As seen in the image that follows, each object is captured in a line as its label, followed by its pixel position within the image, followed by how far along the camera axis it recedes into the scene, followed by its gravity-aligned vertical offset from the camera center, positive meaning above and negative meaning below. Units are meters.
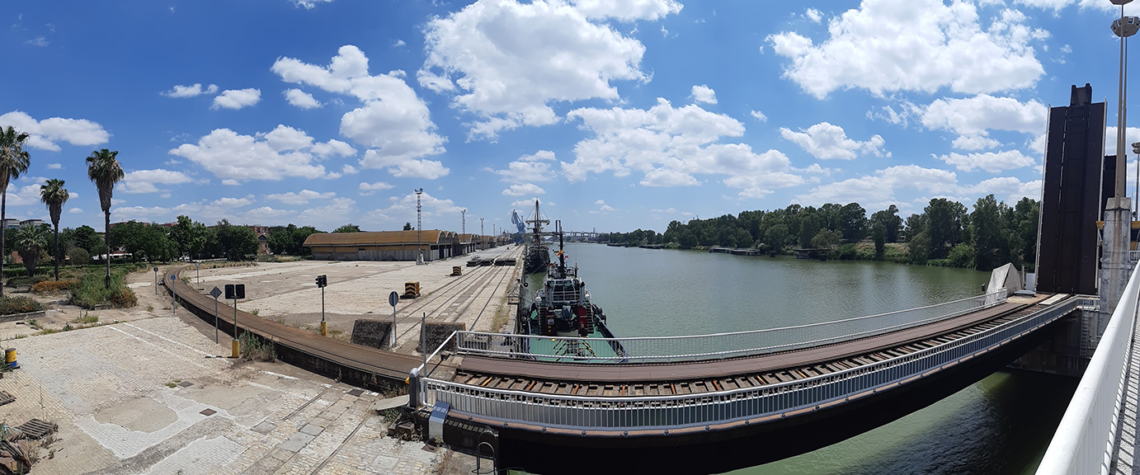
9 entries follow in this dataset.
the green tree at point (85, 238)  69.50 -1.11
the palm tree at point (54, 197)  33.78 +2.53
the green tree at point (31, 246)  40.56 -1.39
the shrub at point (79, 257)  58.16 -3.33
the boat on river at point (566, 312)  25.36 -4.37
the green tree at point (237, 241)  83.94 -1.64
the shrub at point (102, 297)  24.20 -3.56
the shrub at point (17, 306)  20.73 -3.52
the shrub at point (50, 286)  29.22 -3.63
